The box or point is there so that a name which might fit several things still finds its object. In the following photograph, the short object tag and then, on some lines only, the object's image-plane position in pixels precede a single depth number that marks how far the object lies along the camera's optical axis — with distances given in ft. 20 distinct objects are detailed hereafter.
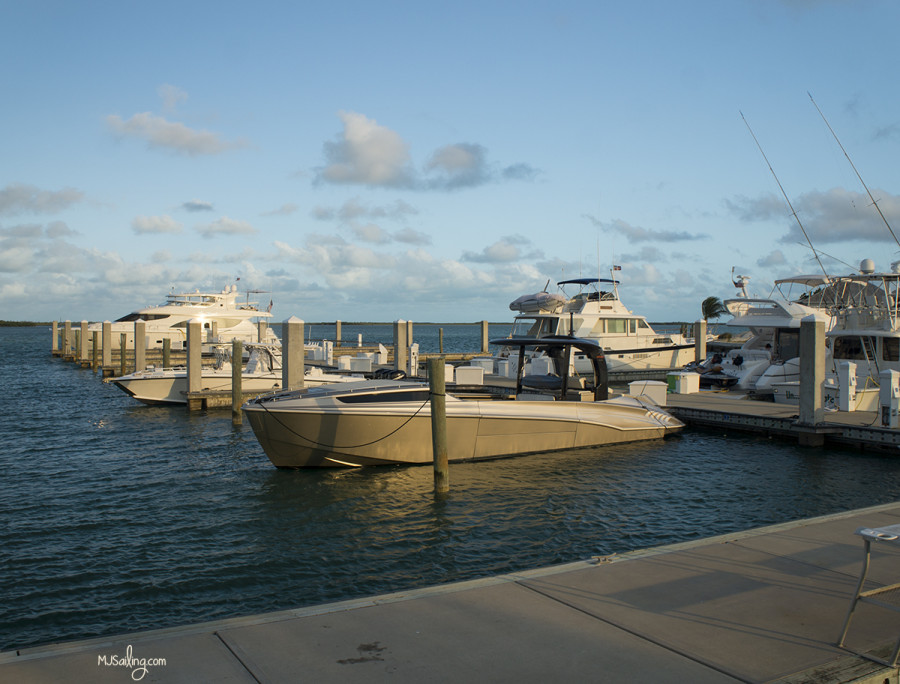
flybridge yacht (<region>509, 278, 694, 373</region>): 102.73
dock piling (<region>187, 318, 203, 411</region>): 76.13
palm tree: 219.82
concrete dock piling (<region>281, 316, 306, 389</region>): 59.52
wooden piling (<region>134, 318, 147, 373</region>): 103.80
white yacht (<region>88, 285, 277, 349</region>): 145.52
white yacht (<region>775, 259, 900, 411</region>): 64.03
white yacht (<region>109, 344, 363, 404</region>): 78.95
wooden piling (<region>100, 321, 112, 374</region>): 121.39
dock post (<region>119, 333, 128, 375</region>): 113.29
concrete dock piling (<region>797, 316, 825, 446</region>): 51.13
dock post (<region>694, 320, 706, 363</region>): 105.59
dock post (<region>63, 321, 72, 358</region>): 164.96
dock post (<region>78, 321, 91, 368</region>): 139.09
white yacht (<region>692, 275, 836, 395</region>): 73.46
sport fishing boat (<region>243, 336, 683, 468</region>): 43.96
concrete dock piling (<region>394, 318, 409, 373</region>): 78.79
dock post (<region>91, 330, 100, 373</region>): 130.62
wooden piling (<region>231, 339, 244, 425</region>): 64.95
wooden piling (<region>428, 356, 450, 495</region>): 38.52
